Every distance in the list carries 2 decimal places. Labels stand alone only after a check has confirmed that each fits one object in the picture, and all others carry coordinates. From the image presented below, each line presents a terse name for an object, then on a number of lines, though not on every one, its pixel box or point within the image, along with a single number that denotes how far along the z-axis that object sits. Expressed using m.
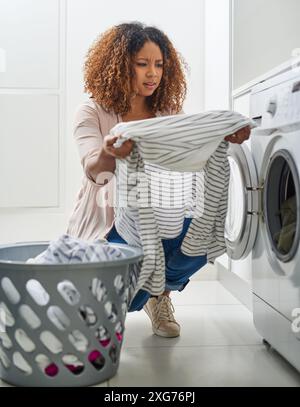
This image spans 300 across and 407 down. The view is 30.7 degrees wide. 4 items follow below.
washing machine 1.35
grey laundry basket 1.19
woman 1.67
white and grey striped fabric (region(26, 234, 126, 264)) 1.26
